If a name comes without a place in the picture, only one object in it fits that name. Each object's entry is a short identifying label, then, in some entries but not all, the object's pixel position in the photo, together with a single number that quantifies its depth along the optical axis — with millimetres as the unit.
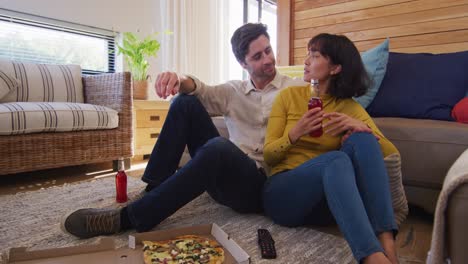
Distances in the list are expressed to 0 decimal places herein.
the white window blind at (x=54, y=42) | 2746
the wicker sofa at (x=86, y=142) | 1848
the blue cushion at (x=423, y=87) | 1612
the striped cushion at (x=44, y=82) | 2266
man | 1053
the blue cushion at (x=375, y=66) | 1736
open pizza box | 868
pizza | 873
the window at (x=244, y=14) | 4508
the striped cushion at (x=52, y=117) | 1805
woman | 841
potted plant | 2963
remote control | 1018
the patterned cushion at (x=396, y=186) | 1048
